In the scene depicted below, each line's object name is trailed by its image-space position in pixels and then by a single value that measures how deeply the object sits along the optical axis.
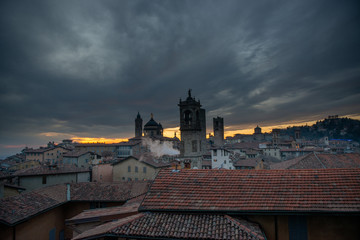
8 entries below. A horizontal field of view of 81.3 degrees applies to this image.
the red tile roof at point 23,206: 12.70
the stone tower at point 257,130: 127.60
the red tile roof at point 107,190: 19.20
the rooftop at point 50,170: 25.35
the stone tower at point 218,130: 94.94
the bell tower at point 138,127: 112.32
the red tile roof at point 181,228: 7.75
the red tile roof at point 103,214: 12.02
